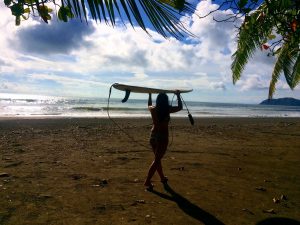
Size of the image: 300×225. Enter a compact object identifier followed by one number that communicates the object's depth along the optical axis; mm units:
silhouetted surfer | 4395
